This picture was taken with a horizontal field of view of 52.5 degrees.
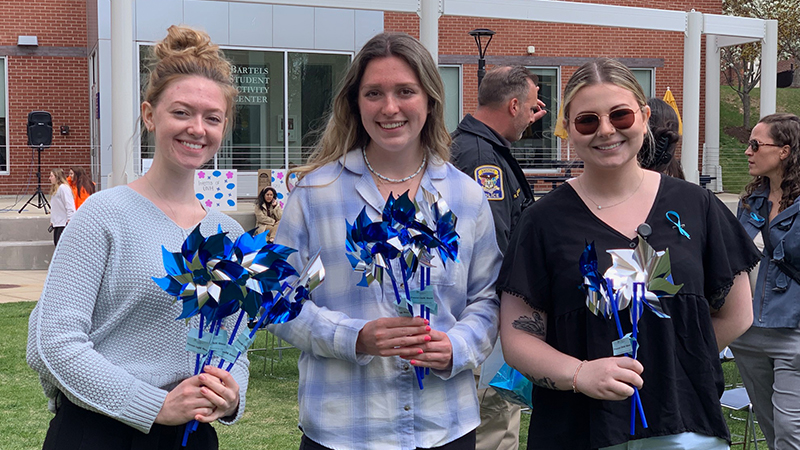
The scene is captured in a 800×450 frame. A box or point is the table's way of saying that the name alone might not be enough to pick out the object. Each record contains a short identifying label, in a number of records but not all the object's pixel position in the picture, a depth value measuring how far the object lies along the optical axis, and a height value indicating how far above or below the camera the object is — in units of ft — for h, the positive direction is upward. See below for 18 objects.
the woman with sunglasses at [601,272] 7.10 -0.89
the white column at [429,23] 33.83 +7.11
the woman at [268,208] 41.50 -0.84
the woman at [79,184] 44.96 +0.47
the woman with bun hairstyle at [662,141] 12.47 +0.76
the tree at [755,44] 79.05 +15.41
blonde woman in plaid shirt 7.40 -0.99
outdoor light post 53.57 +10.41
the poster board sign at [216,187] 42.60 +0.26
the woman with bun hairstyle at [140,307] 6.50 -0.94
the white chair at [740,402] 15.51 -4.11
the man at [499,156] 13.93 +0.63
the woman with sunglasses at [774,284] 13.29 -1.61
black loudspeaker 55.01 +4.33
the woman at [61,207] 42.45 -0.77
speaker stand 52.86 -0.37
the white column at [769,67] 46.70 +7.20
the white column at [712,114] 62.23 +6.34
